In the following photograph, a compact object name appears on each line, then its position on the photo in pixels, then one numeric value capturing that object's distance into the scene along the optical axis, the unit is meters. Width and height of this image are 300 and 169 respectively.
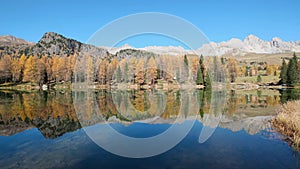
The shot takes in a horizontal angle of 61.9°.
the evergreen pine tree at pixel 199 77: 67.10
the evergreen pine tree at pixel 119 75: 70.69
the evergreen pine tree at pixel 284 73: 65.25
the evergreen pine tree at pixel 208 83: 65.06
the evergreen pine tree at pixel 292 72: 61.03
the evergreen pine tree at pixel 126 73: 68.70
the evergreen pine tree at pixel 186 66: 71.03
